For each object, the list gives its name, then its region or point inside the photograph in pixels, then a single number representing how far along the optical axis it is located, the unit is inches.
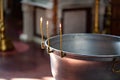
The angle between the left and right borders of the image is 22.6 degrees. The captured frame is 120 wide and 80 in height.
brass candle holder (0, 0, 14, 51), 157.9
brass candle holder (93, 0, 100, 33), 138.0
